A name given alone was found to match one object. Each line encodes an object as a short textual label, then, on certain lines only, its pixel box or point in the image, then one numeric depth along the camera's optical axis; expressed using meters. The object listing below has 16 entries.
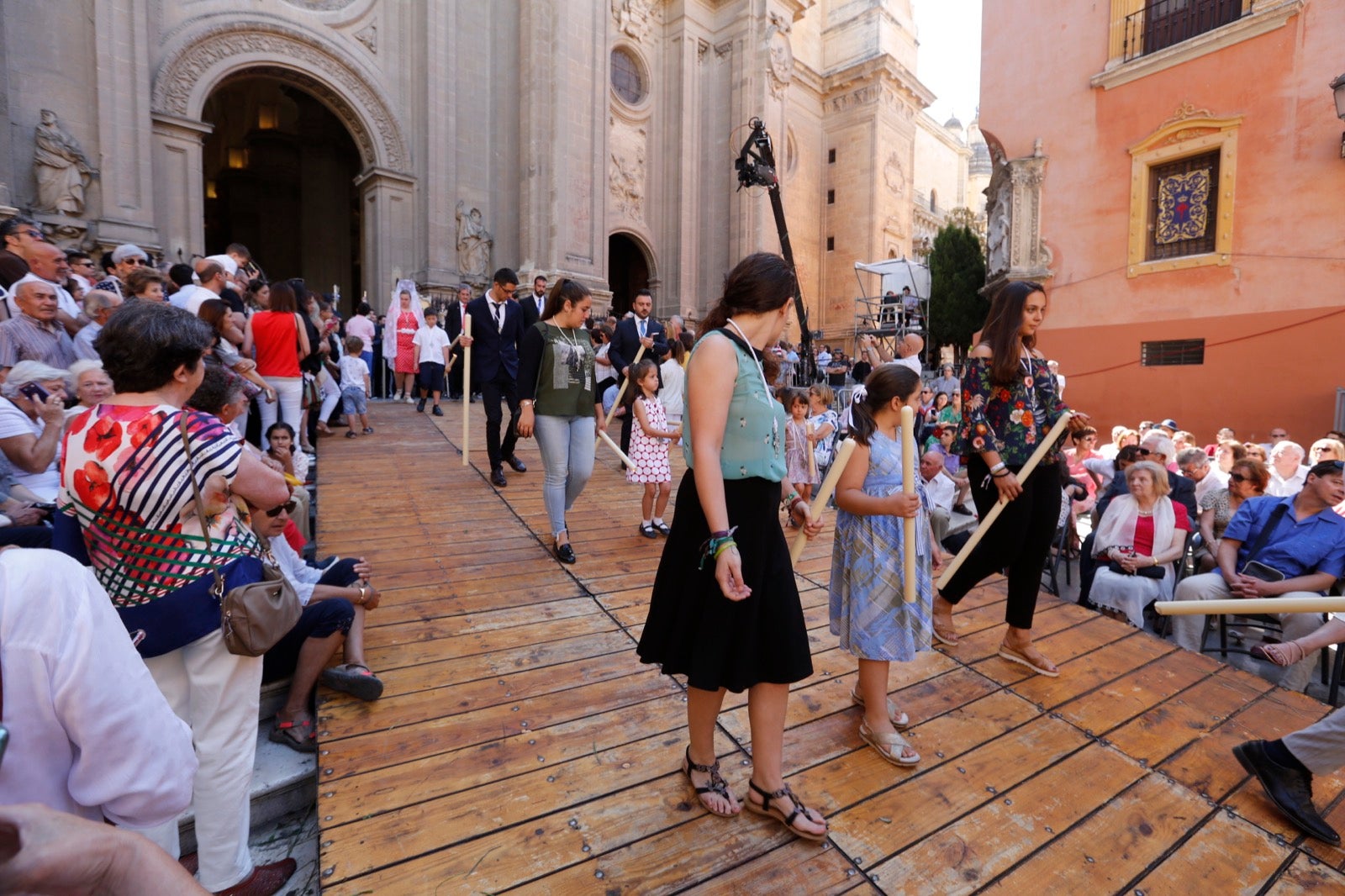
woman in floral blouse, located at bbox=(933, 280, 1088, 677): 3.41
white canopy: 23.94
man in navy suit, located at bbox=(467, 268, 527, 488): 6.65
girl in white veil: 11.09
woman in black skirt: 2.13
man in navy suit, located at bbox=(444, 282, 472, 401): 8.70
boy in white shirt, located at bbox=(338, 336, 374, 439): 8.48
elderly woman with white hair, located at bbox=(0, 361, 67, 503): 3.34
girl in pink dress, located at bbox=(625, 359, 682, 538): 5.51
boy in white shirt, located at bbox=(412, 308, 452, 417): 10.56
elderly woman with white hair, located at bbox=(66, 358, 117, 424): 3.19
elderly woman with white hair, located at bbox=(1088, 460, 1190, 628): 4.93
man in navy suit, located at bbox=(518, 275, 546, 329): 7.88
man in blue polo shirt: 4.16
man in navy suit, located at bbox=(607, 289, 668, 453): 7.97
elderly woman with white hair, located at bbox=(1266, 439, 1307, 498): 6.35
